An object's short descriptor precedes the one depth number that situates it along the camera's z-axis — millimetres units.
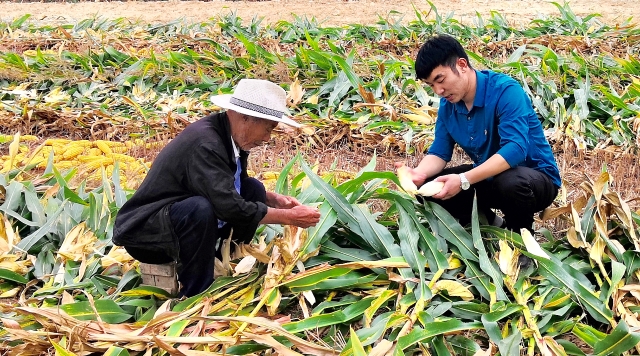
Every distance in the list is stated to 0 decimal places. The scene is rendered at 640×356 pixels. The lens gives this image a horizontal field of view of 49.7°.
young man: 2738
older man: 2461
